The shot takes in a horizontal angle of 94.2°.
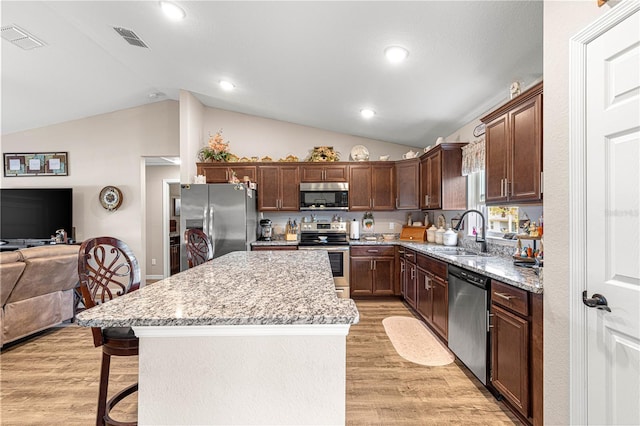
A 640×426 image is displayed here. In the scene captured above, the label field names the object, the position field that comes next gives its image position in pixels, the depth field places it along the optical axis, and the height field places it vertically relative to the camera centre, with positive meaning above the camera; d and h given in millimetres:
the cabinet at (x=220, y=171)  4895 +688
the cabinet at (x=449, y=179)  3816 +431
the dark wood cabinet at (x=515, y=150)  2018 +475
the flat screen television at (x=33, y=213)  5129 -3
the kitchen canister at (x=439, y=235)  4238 -329
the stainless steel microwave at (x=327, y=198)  4926 +241
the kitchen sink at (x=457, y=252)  3145 -450
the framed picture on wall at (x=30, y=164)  5426 +895
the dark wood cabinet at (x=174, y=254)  6461 -914
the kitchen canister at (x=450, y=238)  3939 -341
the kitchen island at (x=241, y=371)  1043 -560
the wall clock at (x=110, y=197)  5336 +281
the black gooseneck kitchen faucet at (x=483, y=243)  3264 -344
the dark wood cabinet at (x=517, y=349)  1708 -862
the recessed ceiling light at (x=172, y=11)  2582 +1806
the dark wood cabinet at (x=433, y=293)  2938 -888
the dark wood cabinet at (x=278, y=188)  4953 +410
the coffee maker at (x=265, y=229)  5043 -289
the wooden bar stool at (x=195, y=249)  2648 -343
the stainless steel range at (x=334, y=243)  4594 -487
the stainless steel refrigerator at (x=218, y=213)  4227 -6
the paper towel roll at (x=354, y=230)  5125 -308
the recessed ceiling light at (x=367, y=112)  4030 +1385
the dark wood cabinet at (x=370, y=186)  4984 +444
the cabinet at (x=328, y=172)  4973 +677
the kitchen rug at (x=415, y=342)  2754 -1353
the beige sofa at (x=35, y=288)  2820 -786
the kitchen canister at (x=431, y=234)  4398 -327
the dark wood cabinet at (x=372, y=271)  4598 -910
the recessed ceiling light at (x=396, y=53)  2504 +1374
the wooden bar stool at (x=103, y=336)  1544 -650
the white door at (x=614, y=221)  1173 -39
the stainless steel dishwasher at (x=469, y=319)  2223 -873
